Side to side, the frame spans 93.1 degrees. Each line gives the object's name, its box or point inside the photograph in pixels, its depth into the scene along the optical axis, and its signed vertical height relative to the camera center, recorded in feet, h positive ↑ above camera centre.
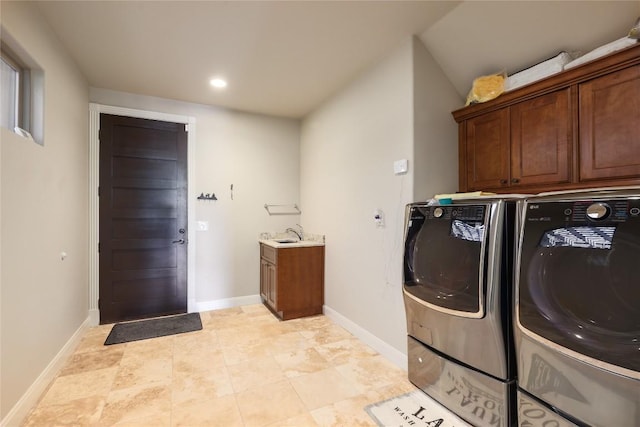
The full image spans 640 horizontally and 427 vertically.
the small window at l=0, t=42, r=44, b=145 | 6.20 +2.61
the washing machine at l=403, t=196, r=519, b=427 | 5.03 -1.64
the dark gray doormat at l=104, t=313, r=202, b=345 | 9.68 -3.91
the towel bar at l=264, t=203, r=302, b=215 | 13.58 +0.24
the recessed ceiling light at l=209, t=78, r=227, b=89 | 10.02 +4.44
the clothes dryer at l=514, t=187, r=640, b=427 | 3.61 -1.24
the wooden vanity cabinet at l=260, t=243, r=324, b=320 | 11.14 -2.50
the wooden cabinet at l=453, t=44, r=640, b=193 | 5.21 +1.68
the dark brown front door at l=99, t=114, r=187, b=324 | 10.86 -0.14
